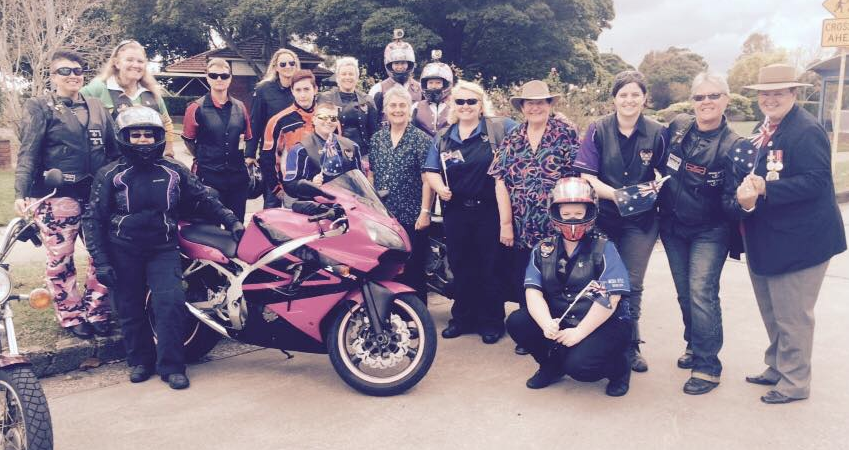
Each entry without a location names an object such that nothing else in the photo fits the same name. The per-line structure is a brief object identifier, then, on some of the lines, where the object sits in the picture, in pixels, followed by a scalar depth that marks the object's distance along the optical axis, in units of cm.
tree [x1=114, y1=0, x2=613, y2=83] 2786
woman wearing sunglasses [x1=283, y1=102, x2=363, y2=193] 500
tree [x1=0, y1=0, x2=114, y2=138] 1812
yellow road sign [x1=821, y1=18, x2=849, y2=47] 1210
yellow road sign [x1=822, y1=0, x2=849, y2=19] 1212
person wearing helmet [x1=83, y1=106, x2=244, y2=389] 450
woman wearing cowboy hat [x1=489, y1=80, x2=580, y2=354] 498
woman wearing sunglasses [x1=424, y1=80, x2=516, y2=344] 528
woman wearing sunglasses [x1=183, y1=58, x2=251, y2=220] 584
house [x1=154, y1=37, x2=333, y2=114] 3416
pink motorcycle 435
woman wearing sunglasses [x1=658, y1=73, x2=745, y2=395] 431
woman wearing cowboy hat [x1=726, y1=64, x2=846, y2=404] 400
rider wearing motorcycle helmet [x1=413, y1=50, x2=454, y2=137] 593
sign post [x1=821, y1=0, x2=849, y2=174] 1210
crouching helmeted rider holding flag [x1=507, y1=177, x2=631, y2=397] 428
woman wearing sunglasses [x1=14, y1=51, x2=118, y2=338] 483
